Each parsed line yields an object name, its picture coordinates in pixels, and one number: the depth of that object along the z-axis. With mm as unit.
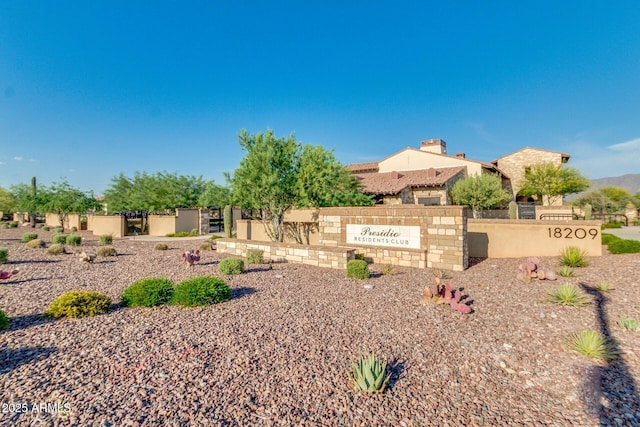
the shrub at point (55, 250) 13173
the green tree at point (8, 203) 43938
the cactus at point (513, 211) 19609
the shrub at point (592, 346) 4574
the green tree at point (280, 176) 14031
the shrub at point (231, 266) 9868
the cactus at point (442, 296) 6476
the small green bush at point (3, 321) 5250
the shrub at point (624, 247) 11050
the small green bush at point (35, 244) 15020
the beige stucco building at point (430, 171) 26766
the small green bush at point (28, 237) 18292
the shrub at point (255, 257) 11812
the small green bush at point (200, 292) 6660
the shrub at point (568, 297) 6582
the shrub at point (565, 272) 8930
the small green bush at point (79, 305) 5875
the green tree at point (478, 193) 25719
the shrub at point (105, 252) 13336
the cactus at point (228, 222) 20891
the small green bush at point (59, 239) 16156
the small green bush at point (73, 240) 16562
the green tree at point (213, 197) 27228
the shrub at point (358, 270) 9453
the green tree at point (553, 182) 31500
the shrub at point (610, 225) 26500
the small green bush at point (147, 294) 6621
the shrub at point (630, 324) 5441
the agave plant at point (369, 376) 3689
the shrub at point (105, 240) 17953
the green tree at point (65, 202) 29109
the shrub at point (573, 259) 9947
